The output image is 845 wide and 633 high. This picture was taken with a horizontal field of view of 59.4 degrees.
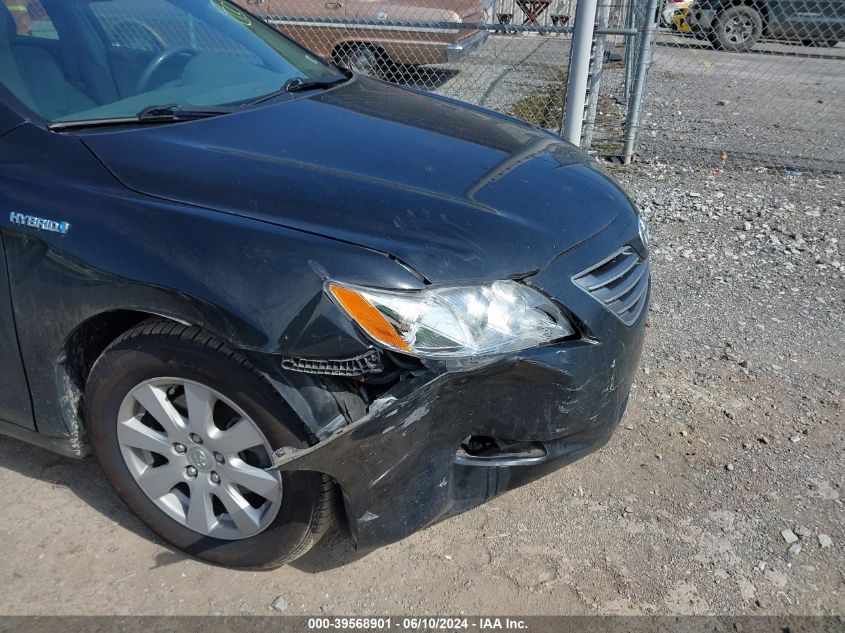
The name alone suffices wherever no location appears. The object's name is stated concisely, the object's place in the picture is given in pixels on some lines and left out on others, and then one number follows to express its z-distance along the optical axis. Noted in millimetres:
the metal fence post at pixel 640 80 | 5891
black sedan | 2000
